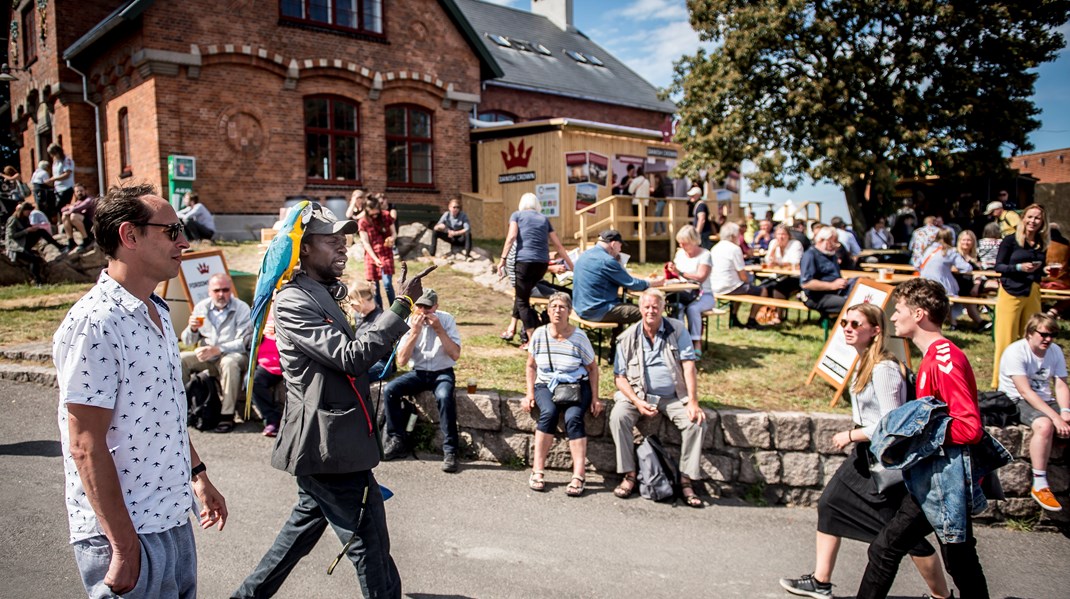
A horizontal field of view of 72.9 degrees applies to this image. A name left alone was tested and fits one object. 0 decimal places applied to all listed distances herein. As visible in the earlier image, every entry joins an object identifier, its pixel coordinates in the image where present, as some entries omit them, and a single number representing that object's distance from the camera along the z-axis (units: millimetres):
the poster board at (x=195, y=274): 8445
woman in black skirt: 3740
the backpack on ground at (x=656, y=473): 5441
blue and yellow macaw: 2986
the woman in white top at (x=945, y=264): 9797
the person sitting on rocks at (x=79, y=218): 14219
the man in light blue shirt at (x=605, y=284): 7395
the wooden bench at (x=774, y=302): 8622
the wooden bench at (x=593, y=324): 7441
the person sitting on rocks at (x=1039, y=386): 5332
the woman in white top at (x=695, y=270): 8211
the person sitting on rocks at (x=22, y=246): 12773
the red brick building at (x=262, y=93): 15547
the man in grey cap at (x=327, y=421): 2941
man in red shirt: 3385
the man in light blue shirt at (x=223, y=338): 6684
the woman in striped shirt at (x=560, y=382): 5664
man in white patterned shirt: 1994
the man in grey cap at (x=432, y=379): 5906
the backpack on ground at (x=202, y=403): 6488
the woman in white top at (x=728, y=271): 9375
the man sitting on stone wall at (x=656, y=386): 5562
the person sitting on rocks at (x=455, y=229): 14516
